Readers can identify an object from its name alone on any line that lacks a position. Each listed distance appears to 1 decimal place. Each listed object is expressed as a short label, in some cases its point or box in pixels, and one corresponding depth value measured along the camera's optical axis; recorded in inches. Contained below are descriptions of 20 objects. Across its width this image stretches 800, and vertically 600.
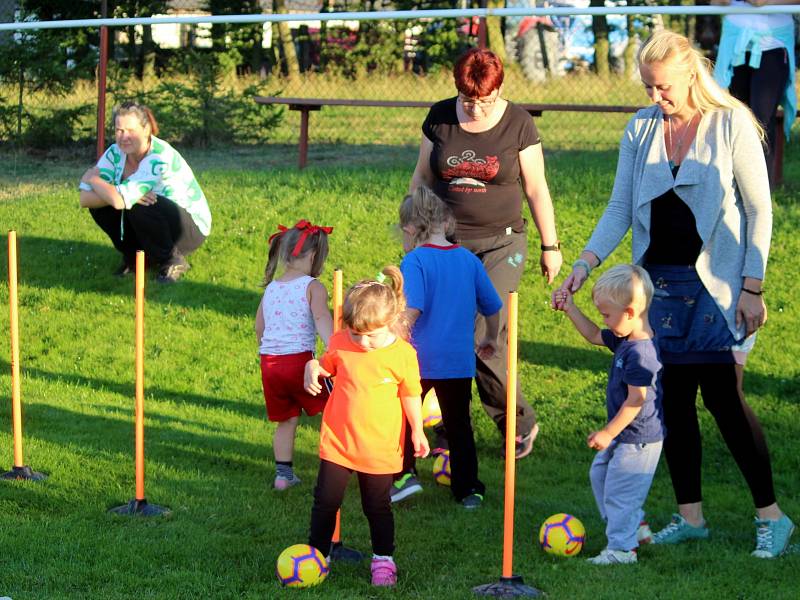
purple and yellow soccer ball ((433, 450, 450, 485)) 429.2
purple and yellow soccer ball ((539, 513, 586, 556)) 354.0
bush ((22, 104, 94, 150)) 1052.7
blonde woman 341.5
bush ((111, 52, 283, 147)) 1092.7
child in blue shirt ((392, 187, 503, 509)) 393.1
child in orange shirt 336.5
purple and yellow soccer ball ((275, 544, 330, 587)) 329.8
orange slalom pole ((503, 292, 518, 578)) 311.2
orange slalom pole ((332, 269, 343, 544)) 353.9
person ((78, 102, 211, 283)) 637.4
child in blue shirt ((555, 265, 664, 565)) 335.1
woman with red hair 423.4
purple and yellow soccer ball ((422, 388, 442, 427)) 479.7
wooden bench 760.7
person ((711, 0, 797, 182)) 689.6
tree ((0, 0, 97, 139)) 1069.9
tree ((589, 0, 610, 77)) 1292.6
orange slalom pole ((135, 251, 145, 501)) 375.9
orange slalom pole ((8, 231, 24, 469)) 405.3
